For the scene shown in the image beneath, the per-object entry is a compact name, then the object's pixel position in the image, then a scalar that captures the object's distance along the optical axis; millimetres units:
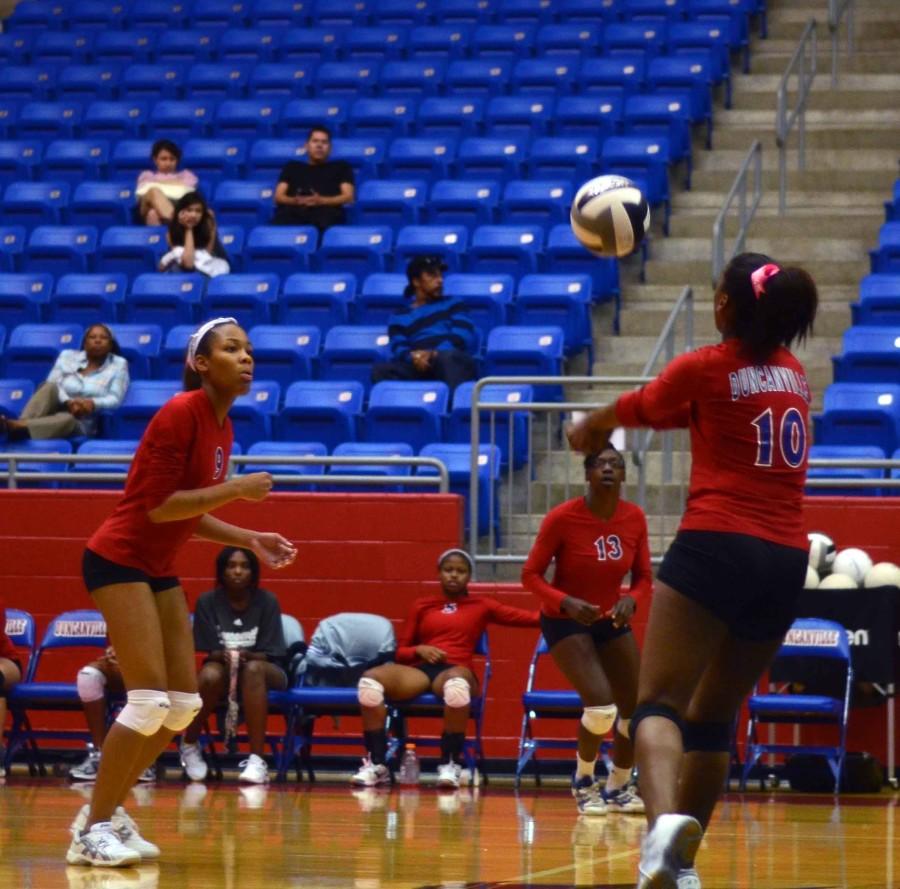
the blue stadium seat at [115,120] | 17906
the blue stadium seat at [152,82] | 18516
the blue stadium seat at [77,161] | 17312
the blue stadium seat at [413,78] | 17828
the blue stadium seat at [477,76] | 17594
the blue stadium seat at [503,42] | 18188
